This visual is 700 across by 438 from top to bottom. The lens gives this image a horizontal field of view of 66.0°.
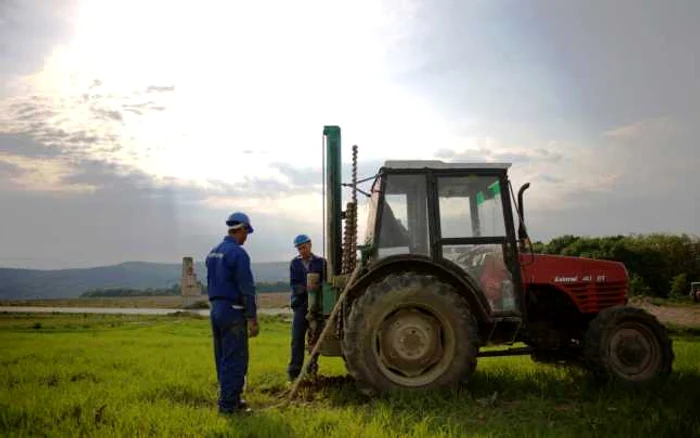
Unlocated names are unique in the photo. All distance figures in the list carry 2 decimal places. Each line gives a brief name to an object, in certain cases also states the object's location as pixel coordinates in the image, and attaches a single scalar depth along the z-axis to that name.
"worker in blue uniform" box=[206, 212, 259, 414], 5.57
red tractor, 5.92
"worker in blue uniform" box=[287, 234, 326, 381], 7.39
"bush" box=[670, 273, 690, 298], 31.36
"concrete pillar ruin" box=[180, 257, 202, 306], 48.78
